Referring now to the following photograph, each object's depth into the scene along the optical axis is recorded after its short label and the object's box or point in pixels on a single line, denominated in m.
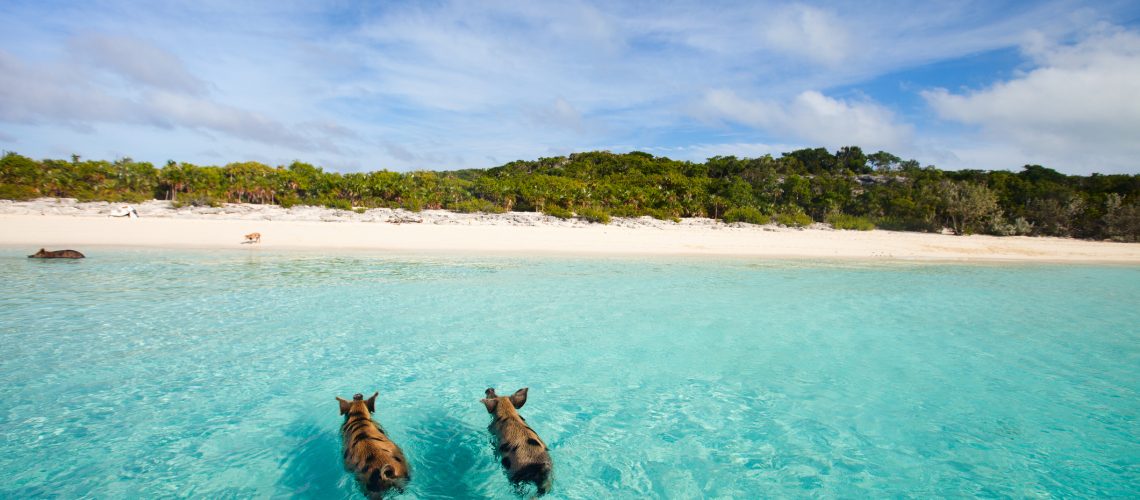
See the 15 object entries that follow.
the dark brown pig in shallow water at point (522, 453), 3.37
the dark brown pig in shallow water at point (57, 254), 14.75
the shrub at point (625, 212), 37.03
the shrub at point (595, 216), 34.53
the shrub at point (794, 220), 36.12
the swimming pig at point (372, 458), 3.07
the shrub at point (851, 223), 34.69
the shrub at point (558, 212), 35.17
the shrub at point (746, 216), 37.19
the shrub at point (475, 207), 37.38
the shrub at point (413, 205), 36.28
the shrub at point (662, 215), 36.80
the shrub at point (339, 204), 34.47
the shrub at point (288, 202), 35.50
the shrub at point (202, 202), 32.56
